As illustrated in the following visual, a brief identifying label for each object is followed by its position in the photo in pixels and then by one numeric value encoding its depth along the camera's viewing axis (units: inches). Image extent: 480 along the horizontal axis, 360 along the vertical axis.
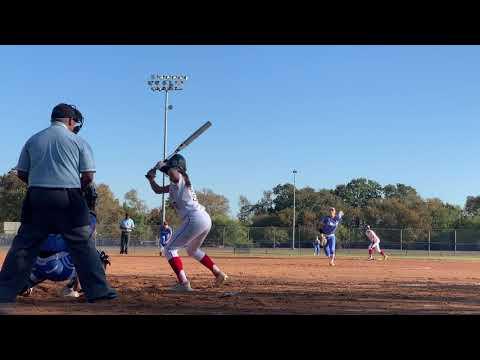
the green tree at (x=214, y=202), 3376.0
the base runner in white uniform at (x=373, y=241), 1186.4
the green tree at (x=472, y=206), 3730.3
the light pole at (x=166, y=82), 1712.8
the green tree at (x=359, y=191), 4439.0
